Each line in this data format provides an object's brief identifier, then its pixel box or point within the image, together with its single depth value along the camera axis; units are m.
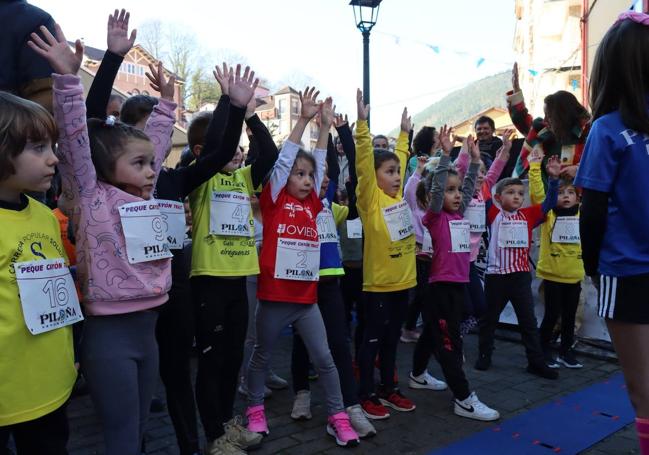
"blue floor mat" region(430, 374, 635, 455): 3.33
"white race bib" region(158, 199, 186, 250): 2.86
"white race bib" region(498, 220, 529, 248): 5.03
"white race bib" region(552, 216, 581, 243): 5.16
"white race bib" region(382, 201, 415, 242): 3.87
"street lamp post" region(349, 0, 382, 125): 7.91
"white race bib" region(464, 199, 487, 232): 5.16
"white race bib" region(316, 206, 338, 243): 3.89
